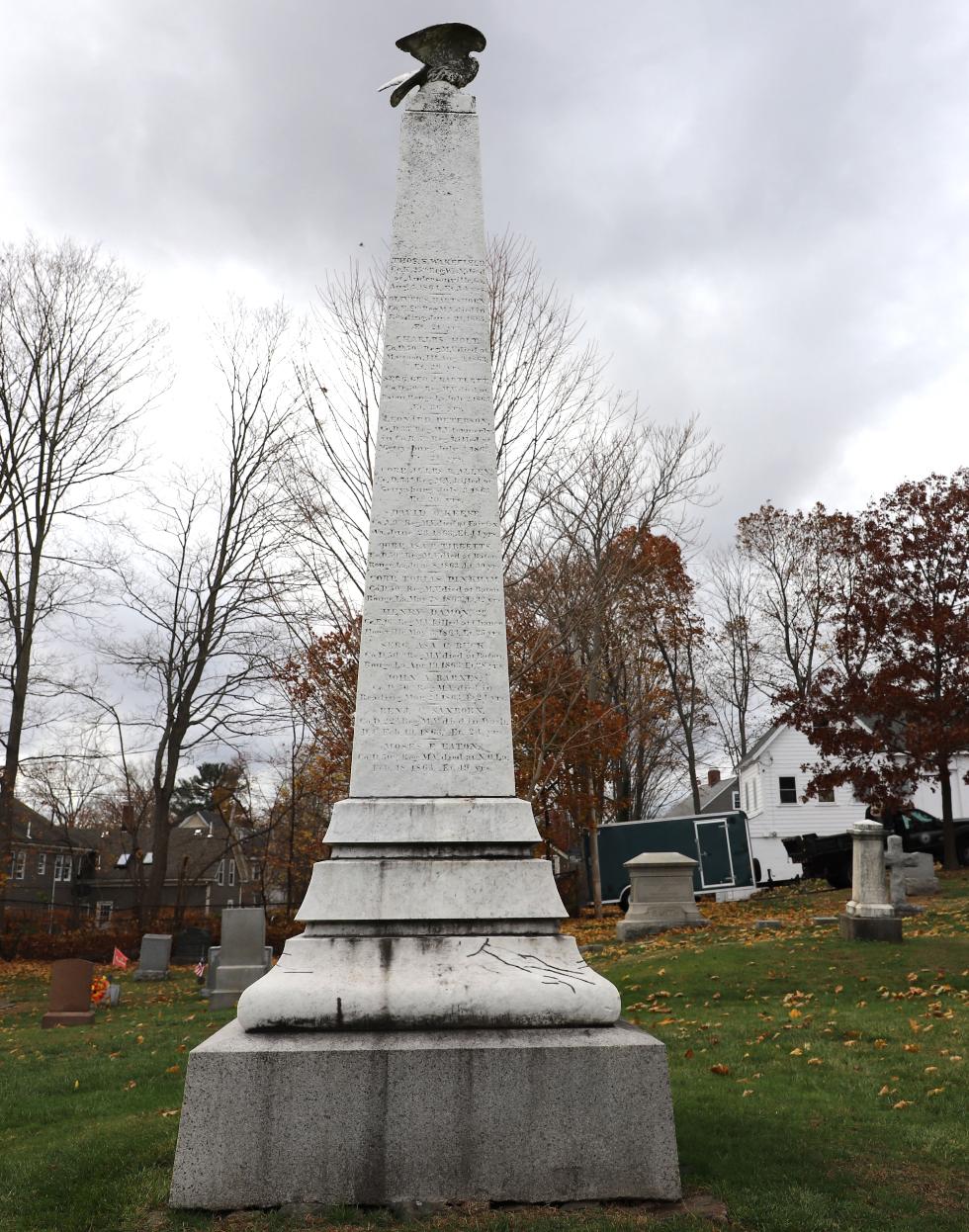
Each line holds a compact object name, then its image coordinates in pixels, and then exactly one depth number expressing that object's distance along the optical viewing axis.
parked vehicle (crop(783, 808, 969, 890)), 23.12
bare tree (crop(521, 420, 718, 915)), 17.14
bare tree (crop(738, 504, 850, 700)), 33.44
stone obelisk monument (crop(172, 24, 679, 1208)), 3.80
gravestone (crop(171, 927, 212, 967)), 20.91
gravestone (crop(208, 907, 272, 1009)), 12.88
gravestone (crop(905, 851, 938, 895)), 18.55
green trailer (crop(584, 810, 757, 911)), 23.31
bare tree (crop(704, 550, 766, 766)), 36.66
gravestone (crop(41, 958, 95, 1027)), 11.77
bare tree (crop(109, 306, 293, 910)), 25.66
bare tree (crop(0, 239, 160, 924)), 23.00
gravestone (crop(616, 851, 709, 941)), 16.58
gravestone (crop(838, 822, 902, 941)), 12.55
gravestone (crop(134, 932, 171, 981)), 17.17
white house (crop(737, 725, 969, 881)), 36.81
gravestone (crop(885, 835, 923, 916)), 15.20
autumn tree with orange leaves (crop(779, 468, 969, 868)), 22.42
